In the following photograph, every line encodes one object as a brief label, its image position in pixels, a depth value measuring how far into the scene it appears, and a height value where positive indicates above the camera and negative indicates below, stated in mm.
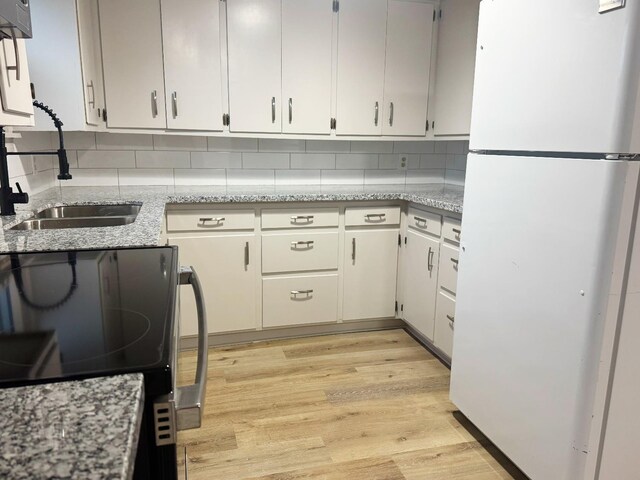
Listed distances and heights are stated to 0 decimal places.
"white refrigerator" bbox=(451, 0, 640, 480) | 1236 -193
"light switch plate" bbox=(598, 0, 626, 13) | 1173 +391
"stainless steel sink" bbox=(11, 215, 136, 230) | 1864 -299
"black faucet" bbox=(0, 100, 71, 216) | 1737 -122
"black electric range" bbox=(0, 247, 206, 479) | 625 -287
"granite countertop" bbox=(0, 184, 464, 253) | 1407 -248
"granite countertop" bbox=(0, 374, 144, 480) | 430 -290
